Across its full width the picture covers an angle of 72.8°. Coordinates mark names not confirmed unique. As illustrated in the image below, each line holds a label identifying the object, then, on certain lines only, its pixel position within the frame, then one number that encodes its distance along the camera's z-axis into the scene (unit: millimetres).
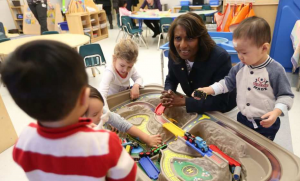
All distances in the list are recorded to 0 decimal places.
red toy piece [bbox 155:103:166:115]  1238
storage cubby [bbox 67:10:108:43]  4727
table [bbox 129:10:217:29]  4104
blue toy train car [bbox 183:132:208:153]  903
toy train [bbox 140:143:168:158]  956
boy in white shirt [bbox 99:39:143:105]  1302
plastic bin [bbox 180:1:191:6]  6352
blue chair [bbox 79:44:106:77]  2465
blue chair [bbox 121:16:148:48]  4230
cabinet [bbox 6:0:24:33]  5945
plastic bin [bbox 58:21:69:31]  5035
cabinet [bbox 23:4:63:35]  5578
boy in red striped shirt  343
